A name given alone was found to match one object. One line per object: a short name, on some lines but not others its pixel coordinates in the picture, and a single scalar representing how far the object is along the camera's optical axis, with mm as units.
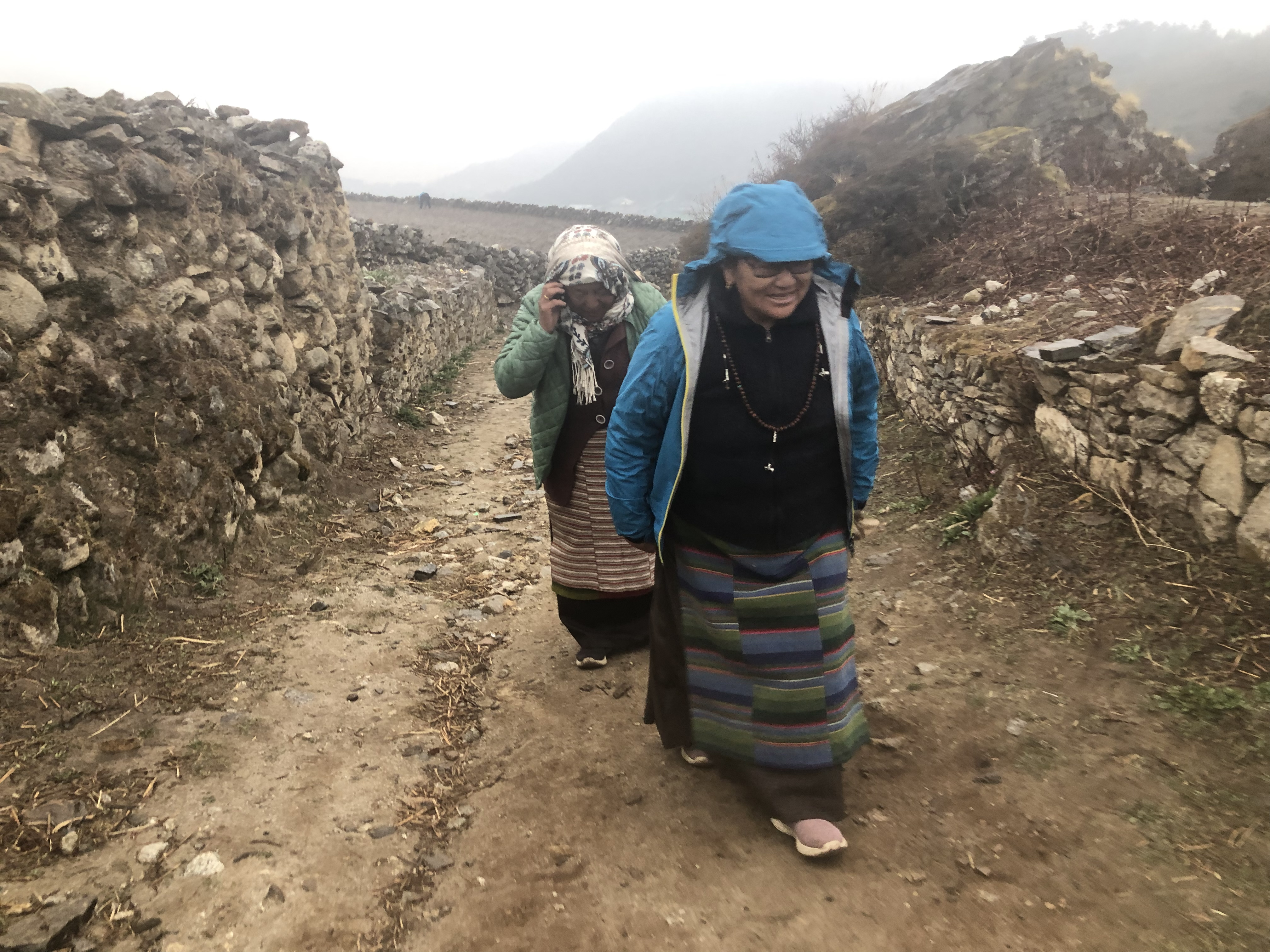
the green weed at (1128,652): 2766
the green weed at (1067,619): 3049
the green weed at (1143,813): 2092
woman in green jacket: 3174
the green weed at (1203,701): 2404
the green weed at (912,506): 4703
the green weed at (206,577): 3586
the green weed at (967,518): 4070
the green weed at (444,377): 8883
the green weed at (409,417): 7590
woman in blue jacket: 2115
